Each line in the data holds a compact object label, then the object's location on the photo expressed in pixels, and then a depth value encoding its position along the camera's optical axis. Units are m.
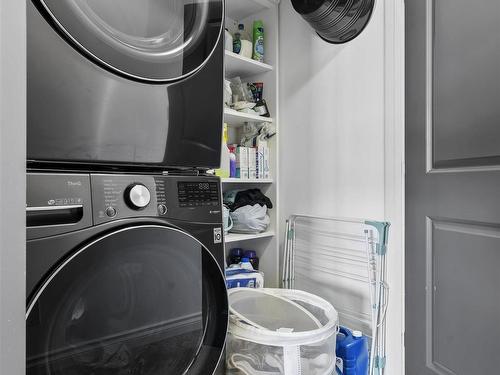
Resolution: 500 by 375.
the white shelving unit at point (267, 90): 1.93
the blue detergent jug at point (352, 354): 1.37
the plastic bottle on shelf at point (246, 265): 1.78
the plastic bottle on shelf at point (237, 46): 1.89
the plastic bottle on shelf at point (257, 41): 1.95
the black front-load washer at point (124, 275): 0.65
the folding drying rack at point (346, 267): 1.40
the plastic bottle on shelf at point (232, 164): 1.80
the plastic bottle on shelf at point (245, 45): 1.90
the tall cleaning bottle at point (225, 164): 1.68
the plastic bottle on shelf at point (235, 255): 1.96
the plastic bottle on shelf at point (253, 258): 1.97
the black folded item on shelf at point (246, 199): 1.87
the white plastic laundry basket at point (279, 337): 1.08
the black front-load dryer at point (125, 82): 0.65
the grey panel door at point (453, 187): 1.16
